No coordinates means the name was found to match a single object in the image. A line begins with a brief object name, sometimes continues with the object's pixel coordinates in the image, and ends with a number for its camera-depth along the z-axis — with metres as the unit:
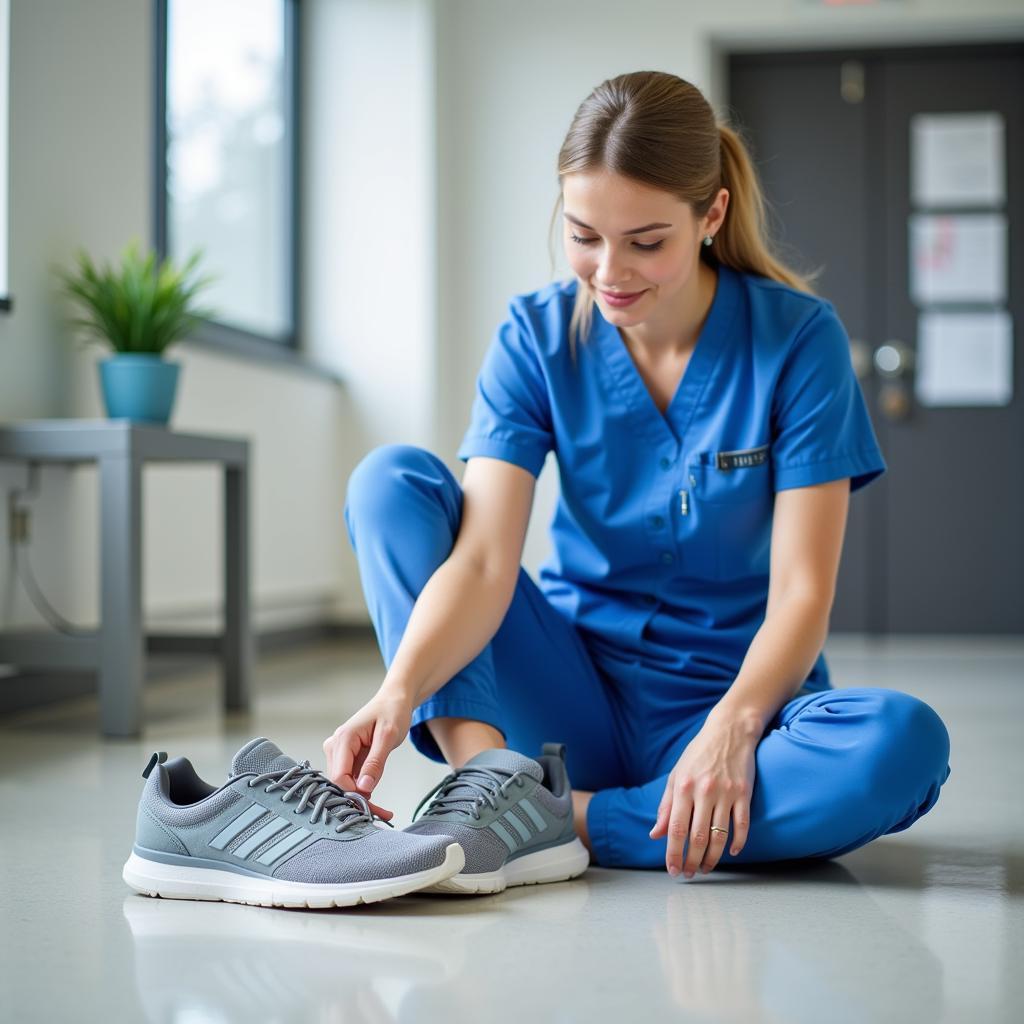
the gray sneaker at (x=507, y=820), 1.22
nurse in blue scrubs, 1.29
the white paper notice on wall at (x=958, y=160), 4.48
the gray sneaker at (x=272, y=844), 1.16
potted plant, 2.54
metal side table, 2.35
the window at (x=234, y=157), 3.57
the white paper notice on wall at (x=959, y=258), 4.50
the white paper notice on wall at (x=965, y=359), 4.50
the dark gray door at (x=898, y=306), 4.49
